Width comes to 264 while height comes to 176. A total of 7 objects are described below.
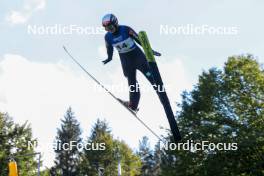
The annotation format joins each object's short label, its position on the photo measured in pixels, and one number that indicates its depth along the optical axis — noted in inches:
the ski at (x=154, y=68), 422.0
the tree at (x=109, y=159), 2444.6
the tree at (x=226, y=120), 1064.2
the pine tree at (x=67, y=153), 2566.4
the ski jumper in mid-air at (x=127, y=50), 429.0
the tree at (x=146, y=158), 3408.0
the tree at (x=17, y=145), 1827.0
